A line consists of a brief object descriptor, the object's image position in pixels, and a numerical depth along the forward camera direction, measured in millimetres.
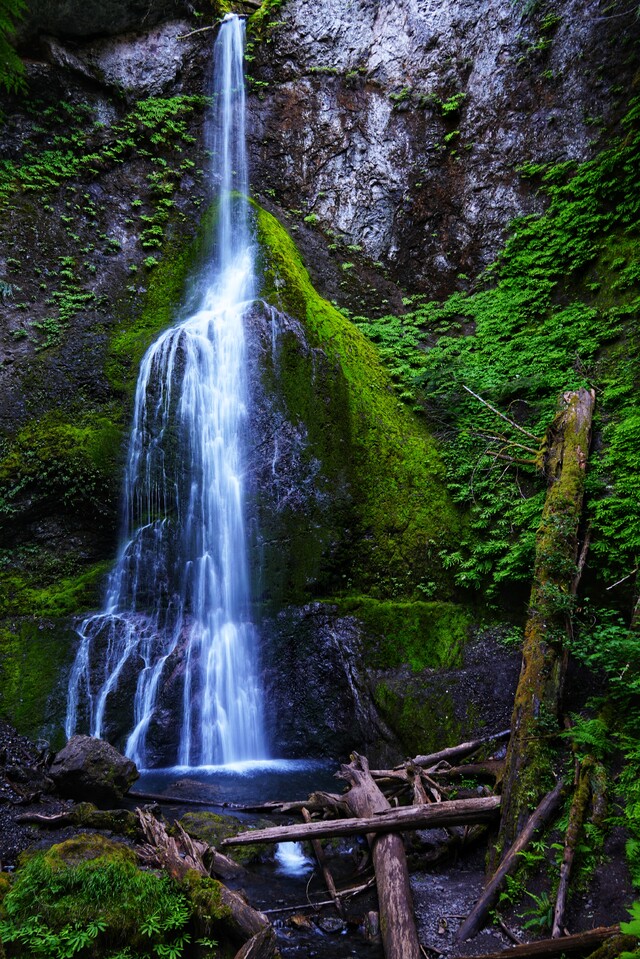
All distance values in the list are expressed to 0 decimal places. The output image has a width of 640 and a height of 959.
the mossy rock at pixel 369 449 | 8234
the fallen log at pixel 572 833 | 3020
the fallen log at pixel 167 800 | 5820
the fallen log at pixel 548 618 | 4062
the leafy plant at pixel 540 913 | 3111
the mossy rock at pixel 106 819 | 4809
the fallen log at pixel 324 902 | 3957
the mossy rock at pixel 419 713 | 6266
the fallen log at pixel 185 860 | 3102
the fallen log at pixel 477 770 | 5227
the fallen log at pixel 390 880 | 3307
